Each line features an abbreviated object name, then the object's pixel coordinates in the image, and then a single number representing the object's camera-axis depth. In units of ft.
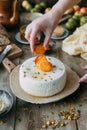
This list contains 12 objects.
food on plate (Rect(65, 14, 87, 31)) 6.09
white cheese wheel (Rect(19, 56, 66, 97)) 4.03
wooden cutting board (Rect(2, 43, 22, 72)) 4.77
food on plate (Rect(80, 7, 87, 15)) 6.59
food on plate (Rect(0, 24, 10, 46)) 5.42
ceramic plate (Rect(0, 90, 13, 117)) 3.84
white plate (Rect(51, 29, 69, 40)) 5.73
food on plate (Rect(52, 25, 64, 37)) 5.77
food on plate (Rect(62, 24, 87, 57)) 5.20
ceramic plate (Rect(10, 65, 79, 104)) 4.00
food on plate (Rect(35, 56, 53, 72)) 4.13
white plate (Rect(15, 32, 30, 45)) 5.59
